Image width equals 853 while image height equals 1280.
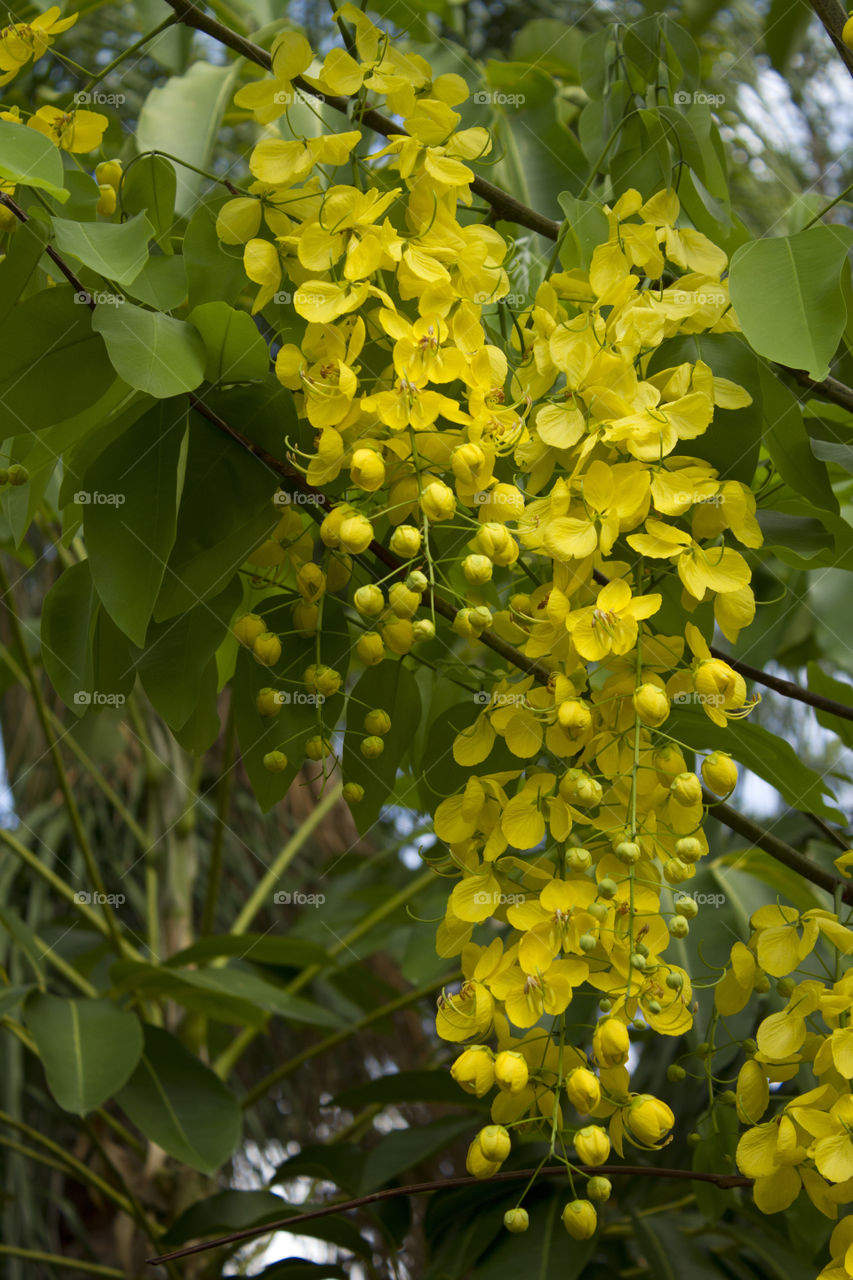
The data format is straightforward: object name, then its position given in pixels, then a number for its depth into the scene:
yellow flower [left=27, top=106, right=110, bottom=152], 1.61
